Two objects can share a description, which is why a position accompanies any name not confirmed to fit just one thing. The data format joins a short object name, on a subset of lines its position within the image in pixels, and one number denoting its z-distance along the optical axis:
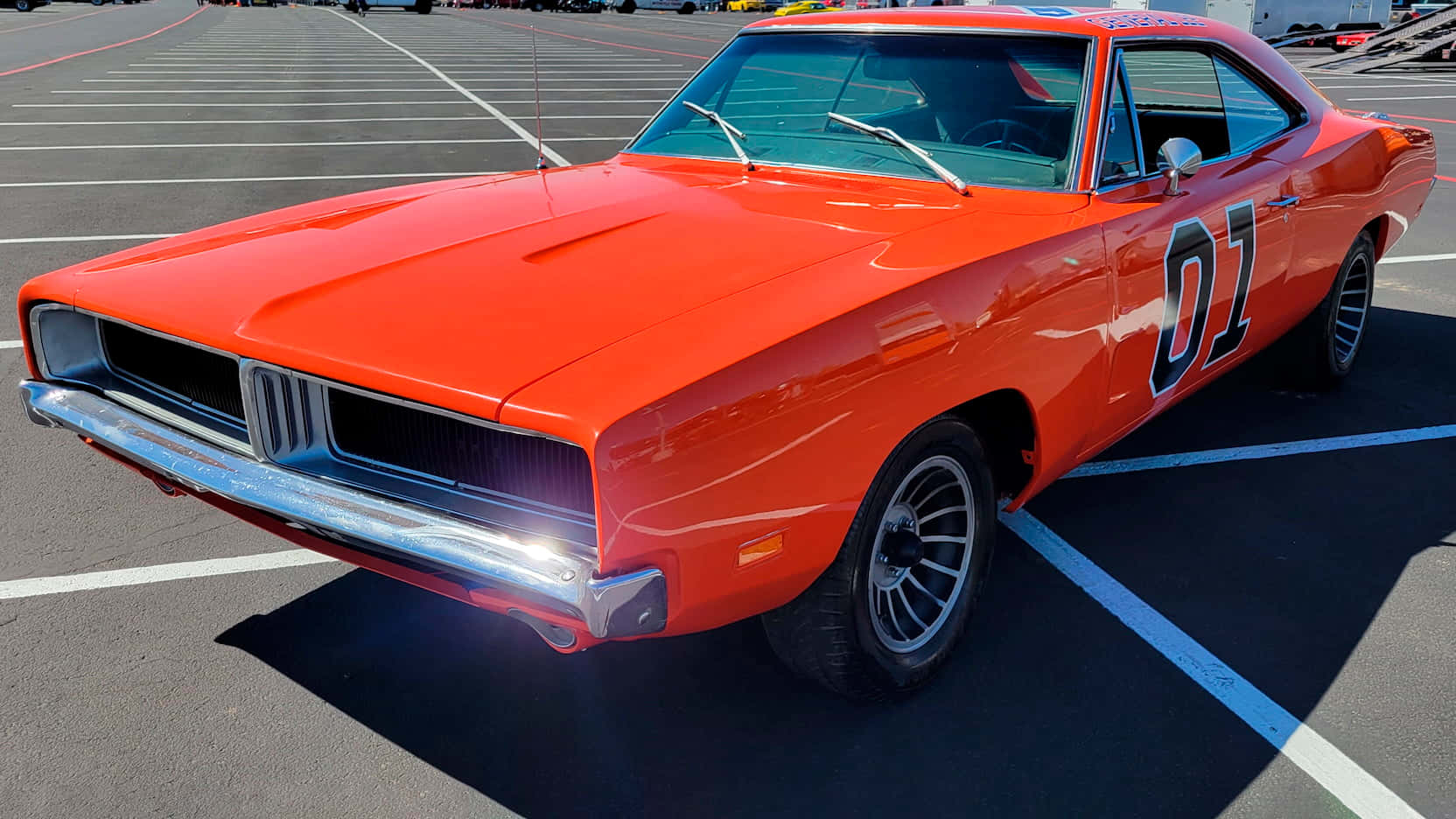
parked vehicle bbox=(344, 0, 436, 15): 50.84
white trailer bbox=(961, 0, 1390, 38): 25.55
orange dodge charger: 2.10
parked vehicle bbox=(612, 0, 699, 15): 53.81
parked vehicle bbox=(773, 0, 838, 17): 33.65
